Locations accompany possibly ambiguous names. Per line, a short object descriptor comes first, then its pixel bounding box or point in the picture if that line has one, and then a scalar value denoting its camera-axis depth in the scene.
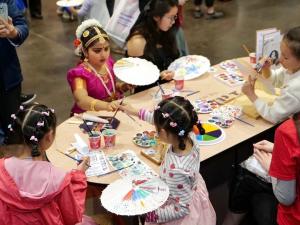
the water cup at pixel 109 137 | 2.67
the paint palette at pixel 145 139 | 2.69
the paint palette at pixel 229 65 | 3.63
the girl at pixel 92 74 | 3.10
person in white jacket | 2.74
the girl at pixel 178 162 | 2.21
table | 2.61
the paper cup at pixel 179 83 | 3.31
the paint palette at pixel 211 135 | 2.74
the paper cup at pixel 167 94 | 3.16
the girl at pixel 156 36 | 3.48
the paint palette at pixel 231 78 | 3.42
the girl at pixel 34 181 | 1.99
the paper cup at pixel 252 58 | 3.62
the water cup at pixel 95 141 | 2.65
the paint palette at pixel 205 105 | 3.06
